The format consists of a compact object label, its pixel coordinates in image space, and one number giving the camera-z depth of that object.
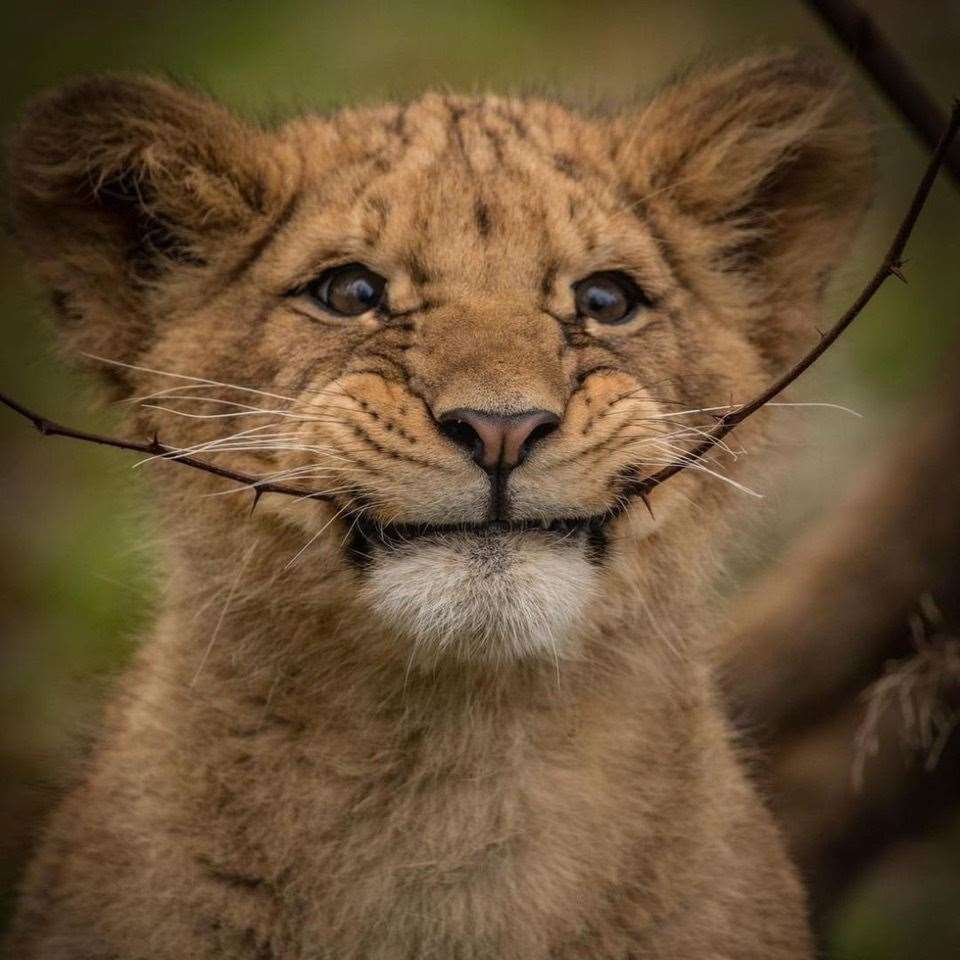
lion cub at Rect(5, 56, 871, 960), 7.70
